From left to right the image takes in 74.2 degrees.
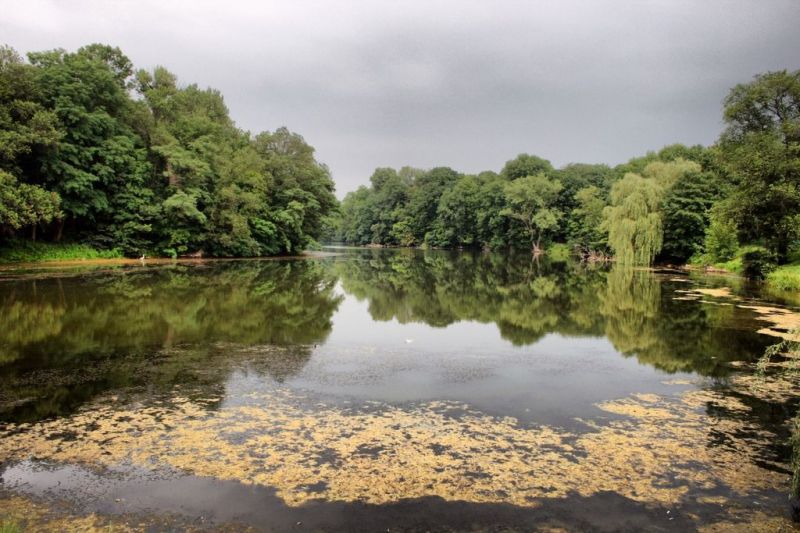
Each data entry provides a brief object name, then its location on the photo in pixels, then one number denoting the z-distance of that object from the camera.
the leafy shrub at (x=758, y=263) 29.66
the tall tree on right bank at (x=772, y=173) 27.23
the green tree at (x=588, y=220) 60.39
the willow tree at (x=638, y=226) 42.28
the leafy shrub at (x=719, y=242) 38.31
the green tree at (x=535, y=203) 70.81
